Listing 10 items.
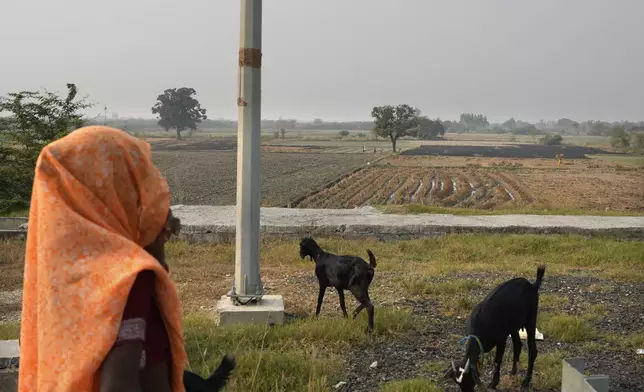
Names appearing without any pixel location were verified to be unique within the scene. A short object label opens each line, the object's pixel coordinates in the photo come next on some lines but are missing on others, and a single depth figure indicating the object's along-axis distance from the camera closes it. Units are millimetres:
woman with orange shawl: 1740
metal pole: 5805
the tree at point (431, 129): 124138
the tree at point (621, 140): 78694
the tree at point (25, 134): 11320
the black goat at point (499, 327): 3939
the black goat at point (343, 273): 5832
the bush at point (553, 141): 107000
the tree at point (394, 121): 72000
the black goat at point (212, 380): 2277
